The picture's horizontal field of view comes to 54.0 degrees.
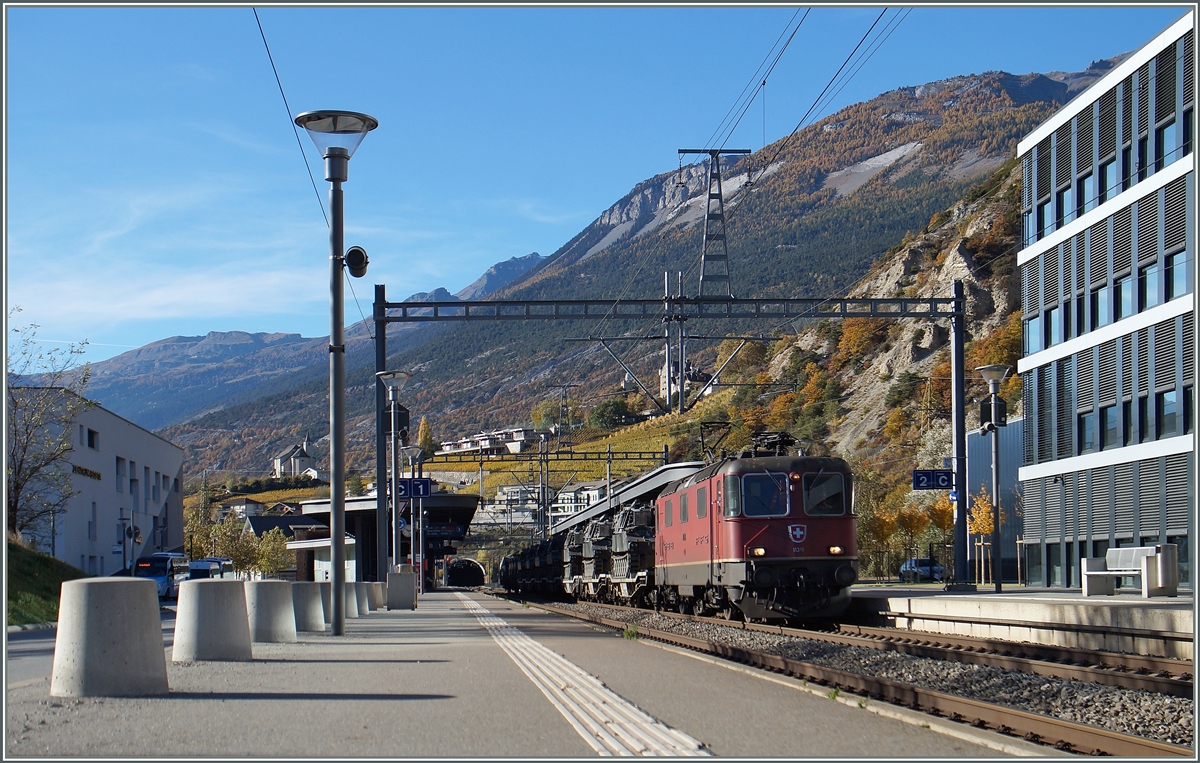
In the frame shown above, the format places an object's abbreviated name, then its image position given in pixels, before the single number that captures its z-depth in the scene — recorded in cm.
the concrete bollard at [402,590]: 3297
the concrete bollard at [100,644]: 852
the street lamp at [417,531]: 4259
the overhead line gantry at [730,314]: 2892
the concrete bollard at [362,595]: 2754
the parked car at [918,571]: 5141
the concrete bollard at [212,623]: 1180
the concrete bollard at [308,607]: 1834
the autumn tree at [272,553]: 8442
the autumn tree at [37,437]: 4150
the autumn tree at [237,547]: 8056
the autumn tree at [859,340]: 9919
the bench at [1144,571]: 2452
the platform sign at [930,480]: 2828
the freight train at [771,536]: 2131
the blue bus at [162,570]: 5506
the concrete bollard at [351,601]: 2522
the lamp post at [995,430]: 2470
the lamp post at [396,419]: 3186
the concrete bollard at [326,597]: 2053
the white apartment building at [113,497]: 6228
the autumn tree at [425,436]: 17121
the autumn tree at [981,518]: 4944
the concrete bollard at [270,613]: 1509
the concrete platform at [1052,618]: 1520
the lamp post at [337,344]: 1705
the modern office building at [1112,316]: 2997
